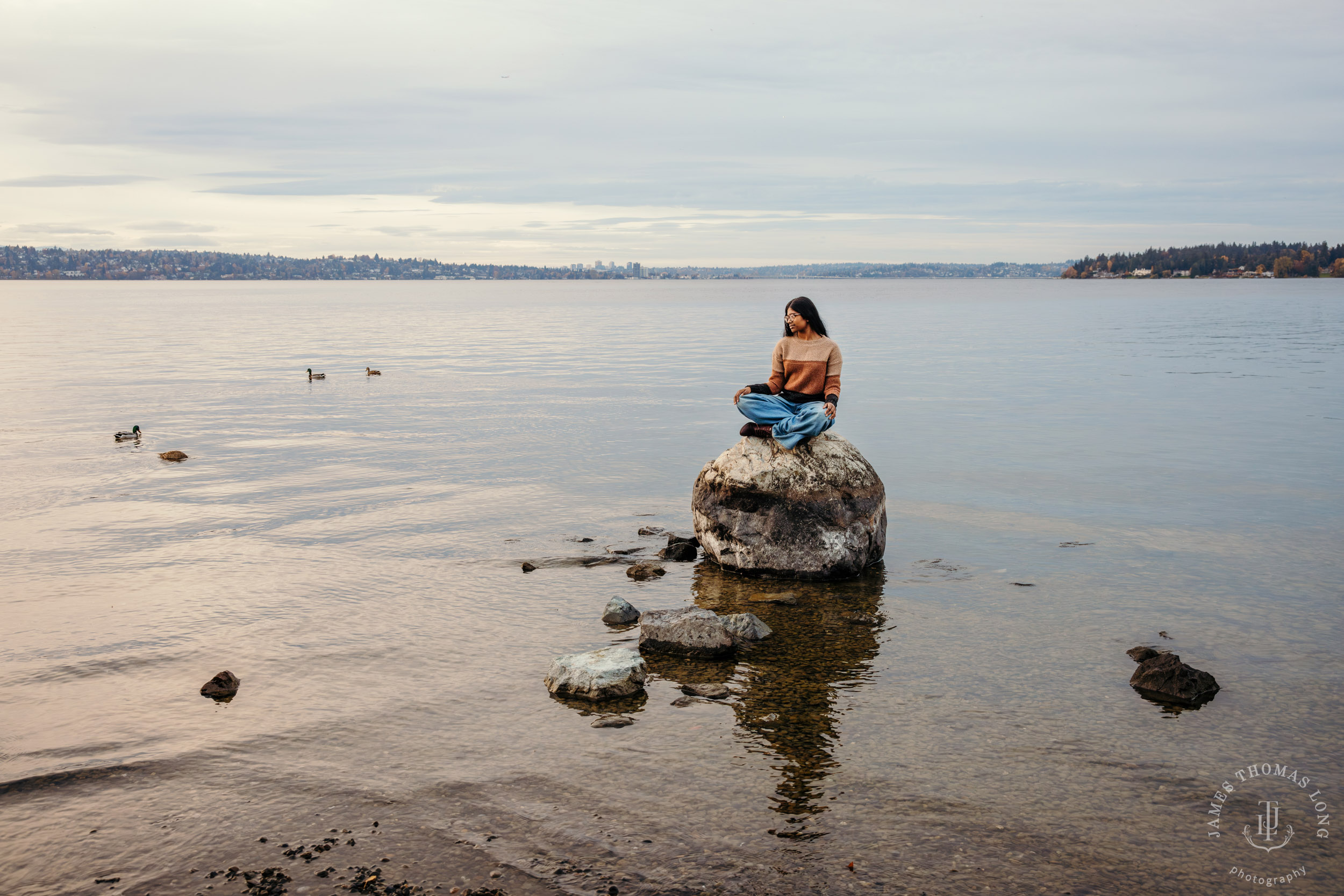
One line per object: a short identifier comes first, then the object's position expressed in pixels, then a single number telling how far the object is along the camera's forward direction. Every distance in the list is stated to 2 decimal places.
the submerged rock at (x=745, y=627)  10.41
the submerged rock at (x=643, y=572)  13.03
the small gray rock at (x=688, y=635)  10.05
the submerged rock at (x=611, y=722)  8.49
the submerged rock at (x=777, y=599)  12.07
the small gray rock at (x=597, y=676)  9.03
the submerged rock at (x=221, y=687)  9.04
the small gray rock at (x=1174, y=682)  9.10
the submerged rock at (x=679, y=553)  13.95
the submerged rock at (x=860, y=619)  11.29
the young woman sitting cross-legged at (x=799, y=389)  13.06
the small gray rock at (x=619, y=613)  11.12
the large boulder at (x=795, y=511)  13.01
